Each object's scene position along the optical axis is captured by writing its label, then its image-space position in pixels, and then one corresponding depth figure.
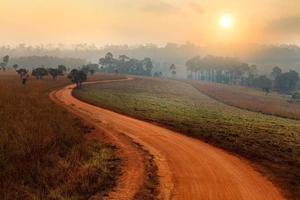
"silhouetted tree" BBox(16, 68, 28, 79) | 108.32
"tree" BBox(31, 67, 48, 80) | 108.00
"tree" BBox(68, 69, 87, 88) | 92.38
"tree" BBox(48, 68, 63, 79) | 110.19
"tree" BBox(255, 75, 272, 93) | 194.80
